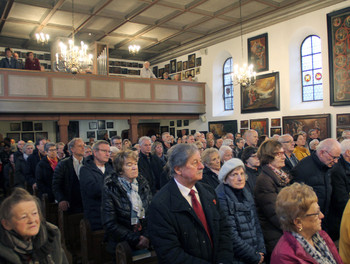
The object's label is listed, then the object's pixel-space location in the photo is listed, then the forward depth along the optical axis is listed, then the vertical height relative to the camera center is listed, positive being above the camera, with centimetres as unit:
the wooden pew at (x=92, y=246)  348 -131
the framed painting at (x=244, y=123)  1431 +9
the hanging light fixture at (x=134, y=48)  1436 +376
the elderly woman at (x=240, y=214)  286 -84
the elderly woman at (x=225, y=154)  505 -46
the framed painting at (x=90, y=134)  1750 -21
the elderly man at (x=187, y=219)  227 -70
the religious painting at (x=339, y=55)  1070 +234
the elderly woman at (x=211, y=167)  392 -52
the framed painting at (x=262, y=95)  1306 +130
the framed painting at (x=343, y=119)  1069 +7
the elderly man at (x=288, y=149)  530 -44
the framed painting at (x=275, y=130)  1292 -26
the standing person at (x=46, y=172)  571 -75
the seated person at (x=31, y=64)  1236 +272
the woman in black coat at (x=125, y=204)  305 -77
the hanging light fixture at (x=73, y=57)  914 +220
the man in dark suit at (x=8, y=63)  1192 +273
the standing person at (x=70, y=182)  475 -79
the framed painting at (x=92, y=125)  1762 +30
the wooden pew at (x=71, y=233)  435 -144
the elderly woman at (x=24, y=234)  200 -67
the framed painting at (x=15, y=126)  1558 +33
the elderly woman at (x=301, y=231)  205 -75
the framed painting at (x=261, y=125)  1337 -3
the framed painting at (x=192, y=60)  1724 +370
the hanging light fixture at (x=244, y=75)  1162 +188
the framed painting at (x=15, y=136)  1551 -14
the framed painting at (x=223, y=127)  1495 -6
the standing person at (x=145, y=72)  1534 +277
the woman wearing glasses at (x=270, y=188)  324 -68
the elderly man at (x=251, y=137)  748 -31
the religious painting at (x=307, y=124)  1127 -3
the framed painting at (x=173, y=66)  1841 +366
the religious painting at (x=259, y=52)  1342 +317
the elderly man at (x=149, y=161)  589 -64
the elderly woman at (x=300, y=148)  672 -56
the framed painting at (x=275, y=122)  1298 +8
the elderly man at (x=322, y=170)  377 -60
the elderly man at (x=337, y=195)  381 -90
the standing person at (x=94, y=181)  380 -65
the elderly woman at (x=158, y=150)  678 -48
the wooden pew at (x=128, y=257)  270 -115
